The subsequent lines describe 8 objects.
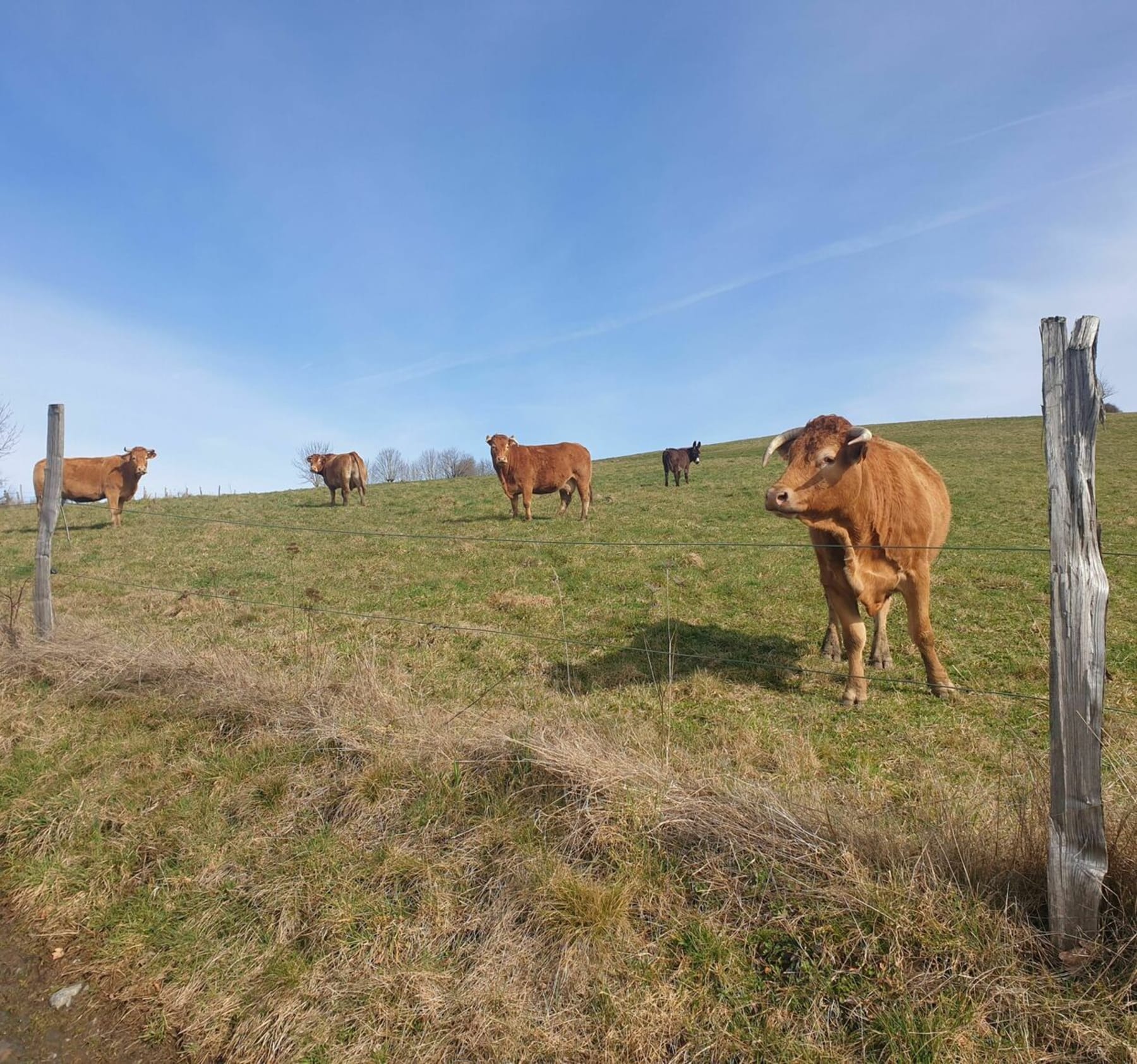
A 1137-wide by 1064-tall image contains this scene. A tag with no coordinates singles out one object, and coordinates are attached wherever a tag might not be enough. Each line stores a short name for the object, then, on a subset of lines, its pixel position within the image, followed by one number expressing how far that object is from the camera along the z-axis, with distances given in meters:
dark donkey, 29.41
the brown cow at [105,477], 19.17
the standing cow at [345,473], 24.08
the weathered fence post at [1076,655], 2.54
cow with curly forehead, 5.75
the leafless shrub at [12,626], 6.68
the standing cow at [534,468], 18.34
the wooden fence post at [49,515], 6.83
